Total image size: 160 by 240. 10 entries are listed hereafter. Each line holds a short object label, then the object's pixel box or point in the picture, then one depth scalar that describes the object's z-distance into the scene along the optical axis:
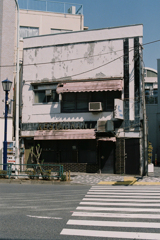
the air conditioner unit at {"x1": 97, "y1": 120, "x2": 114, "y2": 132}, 20.52
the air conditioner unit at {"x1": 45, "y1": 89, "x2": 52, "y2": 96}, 22.25
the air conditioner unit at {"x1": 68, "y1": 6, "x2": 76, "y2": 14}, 32.87
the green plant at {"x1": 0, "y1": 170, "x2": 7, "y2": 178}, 18.03
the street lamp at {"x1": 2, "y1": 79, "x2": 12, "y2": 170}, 18.73
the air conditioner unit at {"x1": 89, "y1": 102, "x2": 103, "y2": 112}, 20.77
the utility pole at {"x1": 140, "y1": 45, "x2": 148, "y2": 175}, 19.20
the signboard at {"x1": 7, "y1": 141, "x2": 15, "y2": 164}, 18.72
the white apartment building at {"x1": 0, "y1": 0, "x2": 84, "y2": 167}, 23.03
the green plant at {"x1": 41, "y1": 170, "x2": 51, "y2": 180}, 17.34
